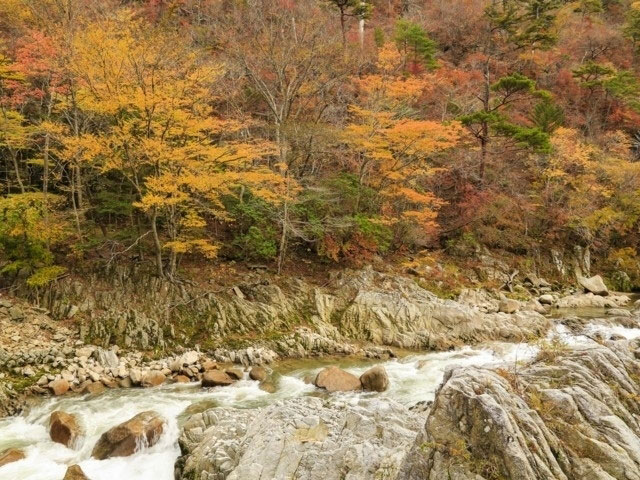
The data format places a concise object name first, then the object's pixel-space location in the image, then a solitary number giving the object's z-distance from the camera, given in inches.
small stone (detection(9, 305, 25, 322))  571.0
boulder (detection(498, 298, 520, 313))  764.0
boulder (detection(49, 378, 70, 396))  473.7
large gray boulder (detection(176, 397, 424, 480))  265.4
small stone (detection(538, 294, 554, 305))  855.6
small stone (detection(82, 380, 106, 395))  483.0
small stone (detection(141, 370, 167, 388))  504.4
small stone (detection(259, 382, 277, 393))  495.7
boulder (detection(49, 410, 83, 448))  377.1
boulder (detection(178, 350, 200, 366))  547.8
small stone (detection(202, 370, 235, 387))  502.9
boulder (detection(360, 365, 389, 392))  489.7
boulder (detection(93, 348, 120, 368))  534.0
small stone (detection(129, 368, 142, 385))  504.7
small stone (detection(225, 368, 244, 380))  525.3
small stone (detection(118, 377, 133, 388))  501.6
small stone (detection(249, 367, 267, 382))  526.1
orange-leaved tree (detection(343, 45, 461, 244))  760.3
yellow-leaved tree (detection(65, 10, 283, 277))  553.3
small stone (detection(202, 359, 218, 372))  543.5
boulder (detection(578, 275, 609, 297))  920.2
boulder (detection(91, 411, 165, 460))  355.6
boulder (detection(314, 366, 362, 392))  487.8
